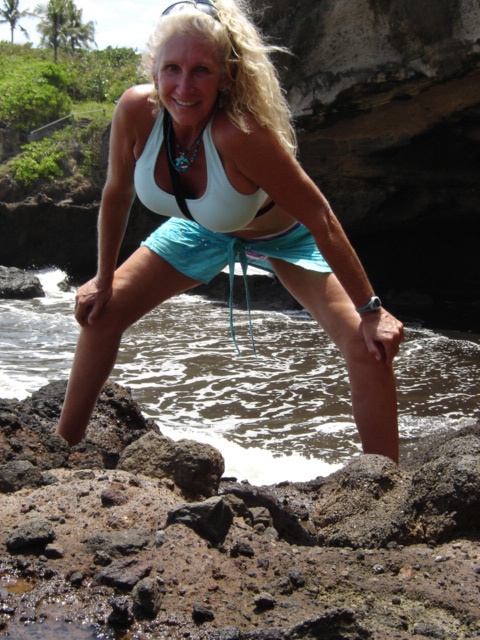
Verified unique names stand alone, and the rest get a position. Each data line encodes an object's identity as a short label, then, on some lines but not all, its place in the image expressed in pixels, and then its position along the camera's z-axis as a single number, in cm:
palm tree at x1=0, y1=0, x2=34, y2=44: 5944
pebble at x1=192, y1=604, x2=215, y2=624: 210
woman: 289
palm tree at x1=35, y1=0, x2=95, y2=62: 4809
